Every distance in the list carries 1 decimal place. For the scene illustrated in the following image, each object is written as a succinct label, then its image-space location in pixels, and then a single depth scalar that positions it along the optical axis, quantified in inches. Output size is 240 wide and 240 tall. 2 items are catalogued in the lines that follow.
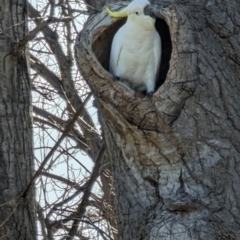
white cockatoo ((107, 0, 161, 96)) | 276.4
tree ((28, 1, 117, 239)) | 366.6
